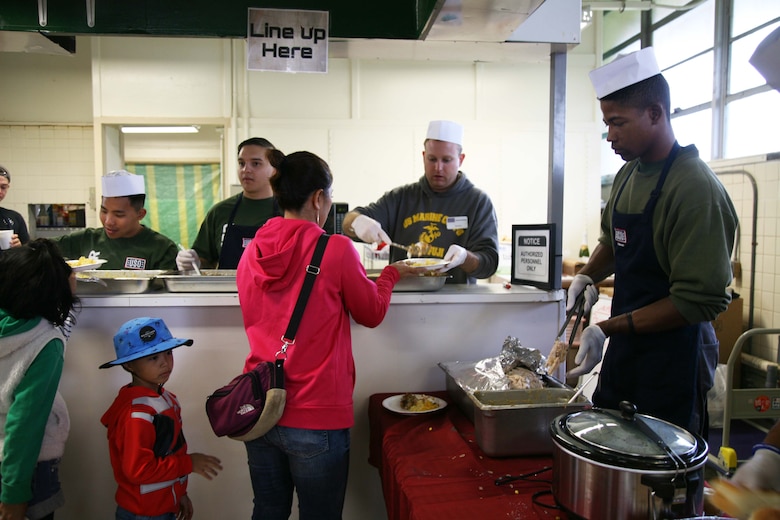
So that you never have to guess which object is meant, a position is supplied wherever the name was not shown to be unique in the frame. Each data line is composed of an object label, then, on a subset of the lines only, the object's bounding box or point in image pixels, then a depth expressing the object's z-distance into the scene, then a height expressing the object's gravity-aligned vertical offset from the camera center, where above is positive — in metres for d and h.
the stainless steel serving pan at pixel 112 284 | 2.09 -0.19
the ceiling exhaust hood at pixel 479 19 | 1.87 +0.79
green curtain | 6.62 +0.45
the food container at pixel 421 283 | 2.18 -0.19
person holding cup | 3.48 +0.09
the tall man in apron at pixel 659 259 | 1.52 -0.06
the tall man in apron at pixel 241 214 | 2.86 +0.11
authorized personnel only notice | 2.17 -0.07
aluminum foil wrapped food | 1.77 -0.46
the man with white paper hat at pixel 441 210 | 2.66 +0.13
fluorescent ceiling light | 6.32 +1.21
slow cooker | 1.04 -0.44
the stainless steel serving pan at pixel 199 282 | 2.14 -0.18
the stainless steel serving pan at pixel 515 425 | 1.53 -0.53
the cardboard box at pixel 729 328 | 4.41 -0.72
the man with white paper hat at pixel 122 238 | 2.72 -0.02
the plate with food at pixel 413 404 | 1.92 -0.60
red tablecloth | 1.28 -0.63
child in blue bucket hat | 1.71 -0.63
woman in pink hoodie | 1.60 -0.28
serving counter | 2.14 -0.48
